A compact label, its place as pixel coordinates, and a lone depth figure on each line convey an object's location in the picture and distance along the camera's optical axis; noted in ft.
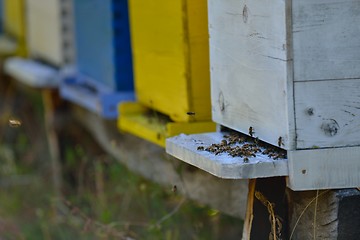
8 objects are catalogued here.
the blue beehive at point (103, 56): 28.27
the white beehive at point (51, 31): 34.81
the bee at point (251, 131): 17.39
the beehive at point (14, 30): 42.60
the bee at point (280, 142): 16.06
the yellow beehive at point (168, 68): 21.30
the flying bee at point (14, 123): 21.73
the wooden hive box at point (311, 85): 15.53
